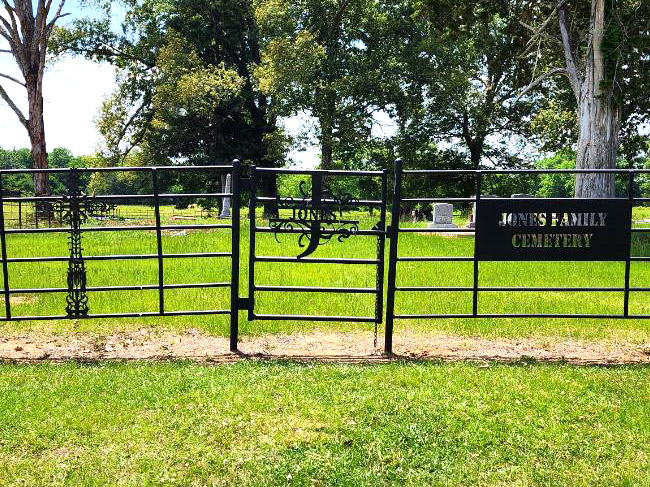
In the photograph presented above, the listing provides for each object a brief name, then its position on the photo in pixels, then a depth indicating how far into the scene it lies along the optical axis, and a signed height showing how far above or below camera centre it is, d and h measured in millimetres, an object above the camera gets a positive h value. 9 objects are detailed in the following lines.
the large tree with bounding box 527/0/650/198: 19828 +4724
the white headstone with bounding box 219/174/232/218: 25128 -66
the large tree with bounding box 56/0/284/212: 32406 +6256
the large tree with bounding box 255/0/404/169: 30250 +7053
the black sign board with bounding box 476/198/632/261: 7027 -192
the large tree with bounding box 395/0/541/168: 32000 +5927
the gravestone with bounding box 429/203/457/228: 21703 -148
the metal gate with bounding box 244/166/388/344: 6680 -139
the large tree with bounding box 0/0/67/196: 28453 +6195
